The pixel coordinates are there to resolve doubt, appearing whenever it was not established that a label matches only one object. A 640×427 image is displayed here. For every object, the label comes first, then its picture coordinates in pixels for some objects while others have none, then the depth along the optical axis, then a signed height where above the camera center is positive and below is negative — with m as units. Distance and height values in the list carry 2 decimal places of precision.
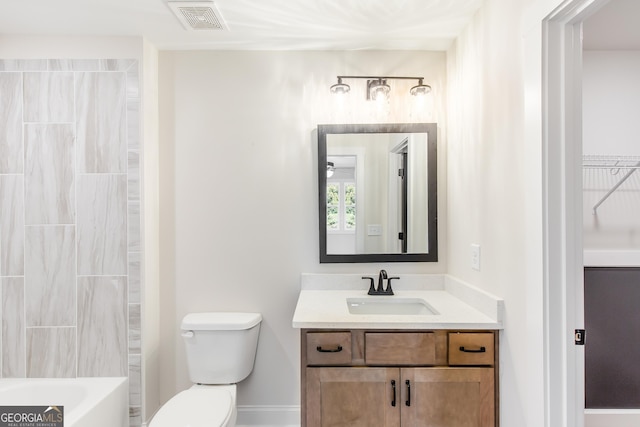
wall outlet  1.96 -0.22
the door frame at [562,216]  1.34 -0.01
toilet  2.18 -0.76
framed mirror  2.39 +0.13
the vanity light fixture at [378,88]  2.35 +0.75
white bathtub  2.08 -0.97
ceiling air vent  1.89 +1.01
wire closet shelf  2.18 +0.26
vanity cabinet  1.73 -0.75
